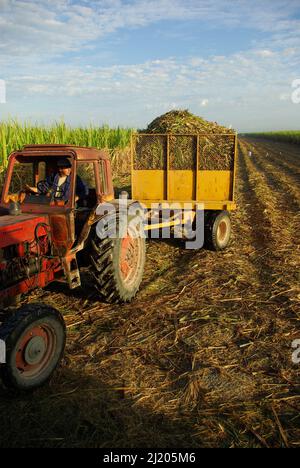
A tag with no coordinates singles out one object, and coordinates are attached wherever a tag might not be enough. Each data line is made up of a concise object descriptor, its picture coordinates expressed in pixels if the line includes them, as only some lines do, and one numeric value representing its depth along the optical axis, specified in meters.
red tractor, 3.23
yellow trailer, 6.93
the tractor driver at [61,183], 4.50
